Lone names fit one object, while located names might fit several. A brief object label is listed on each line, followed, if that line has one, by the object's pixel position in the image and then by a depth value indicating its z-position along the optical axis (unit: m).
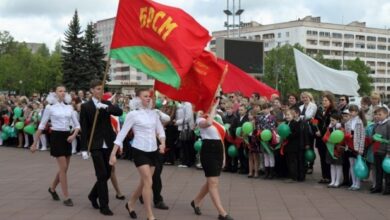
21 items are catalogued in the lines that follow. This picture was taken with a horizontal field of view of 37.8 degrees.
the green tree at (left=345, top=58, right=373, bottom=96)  116.69
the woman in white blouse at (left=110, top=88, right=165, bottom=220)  8.34
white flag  15.00
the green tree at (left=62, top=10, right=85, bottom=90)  76.00
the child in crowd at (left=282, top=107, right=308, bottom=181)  12.75
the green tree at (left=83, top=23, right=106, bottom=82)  76.19
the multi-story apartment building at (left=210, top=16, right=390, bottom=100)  145.62
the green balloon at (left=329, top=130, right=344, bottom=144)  11.88
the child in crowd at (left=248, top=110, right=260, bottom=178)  13.62
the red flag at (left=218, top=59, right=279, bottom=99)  17.91
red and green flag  8.30
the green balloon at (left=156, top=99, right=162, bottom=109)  16.40
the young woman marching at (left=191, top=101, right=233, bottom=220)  8.63
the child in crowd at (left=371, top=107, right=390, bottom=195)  11.08
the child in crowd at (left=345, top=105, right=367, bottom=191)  11.36
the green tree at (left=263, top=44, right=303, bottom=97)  105.25
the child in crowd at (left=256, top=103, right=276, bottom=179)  13.36
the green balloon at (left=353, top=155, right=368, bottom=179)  11.28
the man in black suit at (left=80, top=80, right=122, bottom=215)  9.17
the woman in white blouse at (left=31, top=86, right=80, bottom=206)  9.98
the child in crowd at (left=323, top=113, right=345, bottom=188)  12.08
